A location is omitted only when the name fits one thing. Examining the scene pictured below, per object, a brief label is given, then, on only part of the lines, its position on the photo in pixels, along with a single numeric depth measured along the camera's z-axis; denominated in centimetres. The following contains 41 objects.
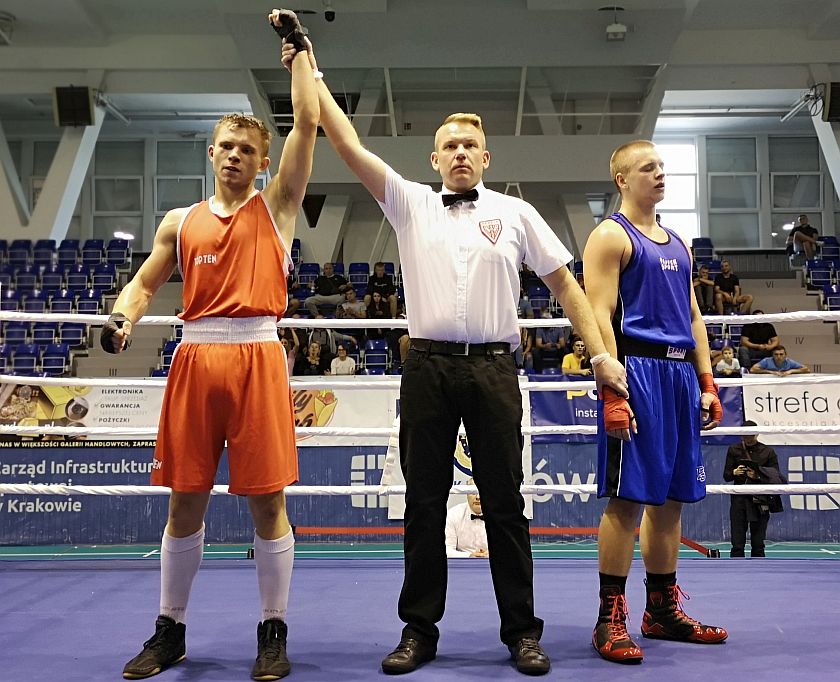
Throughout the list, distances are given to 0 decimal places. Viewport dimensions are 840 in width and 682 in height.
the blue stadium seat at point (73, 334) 1221
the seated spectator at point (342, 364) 948
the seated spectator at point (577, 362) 871
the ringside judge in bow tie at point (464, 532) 570
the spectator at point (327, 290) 1176
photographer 632
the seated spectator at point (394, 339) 985
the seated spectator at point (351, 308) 1145
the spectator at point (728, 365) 850
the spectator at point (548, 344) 1043
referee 233
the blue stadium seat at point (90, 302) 1259
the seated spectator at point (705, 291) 1189
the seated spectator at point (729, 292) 1203
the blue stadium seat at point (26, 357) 1120
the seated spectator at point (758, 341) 1040
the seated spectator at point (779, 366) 910
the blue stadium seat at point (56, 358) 1133
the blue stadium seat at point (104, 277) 1329
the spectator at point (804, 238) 1482
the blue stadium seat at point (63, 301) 1259
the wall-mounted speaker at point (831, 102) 1314
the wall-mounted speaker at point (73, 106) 1348
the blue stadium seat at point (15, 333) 1209
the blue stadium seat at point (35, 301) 1252
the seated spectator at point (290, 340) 977
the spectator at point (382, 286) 1146
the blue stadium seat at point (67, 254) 1366
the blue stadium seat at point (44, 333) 1223
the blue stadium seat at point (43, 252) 1337
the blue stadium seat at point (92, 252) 1399
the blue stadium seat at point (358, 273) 1316
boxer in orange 223
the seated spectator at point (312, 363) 954
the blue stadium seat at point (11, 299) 1255
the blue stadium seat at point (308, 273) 1290
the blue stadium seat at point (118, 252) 1408
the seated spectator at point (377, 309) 1151
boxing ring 222
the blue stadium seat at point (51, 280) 1309
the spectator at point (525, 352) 1005
